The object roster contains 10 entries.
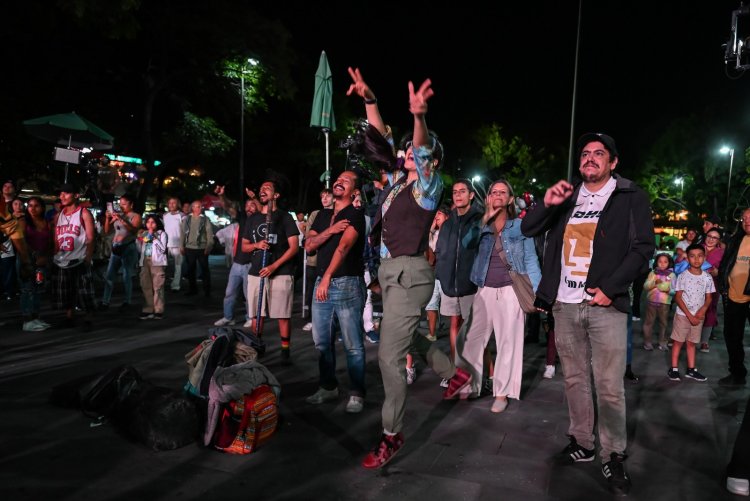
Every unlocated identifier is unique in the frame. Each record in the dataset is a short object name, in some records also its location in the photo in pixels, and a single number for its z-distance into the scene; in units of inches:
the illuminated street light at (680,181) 1799.6
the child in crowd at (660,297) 312.8
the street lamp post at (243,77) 882.8
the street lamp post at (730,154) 1424.7
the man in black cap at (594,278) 136.9
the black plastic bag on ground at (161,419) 155.2
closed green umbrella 370.0
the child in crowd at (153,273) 359.9
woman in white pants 200.1
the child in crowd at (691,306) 252.1
